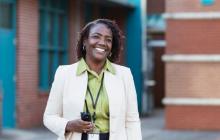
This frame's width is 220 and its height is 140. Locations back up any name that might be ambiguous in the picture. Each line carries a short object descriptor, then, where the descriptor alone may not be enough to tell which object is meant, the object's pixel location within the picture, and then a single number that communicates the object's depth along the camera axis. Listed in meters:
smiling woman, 3.64
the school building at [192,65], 14.66
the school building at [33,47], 14.17
